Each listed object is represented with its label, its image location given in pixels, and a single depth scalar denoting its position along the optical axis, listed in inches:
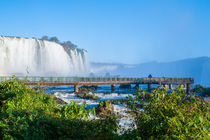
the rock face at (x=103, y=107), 535.5
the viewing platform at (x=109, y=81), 1374.3
